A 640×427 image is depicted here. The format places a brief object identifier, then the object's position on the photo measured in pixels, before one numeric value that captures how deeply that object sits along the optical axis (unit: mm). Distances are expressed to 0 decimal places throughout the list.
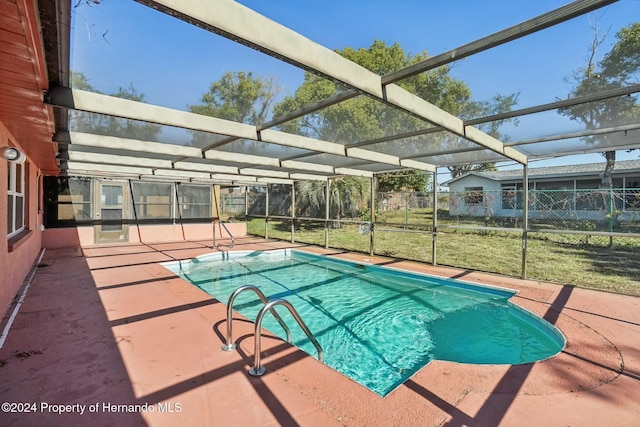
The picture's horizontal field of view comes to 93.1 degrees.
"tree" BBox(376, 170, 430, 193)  18484
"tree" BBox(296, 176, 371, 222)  14172
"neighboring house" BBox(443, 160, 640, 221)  10254
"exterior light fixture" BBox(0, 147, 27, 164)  3273
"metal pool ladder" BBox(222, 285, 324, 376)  2359
